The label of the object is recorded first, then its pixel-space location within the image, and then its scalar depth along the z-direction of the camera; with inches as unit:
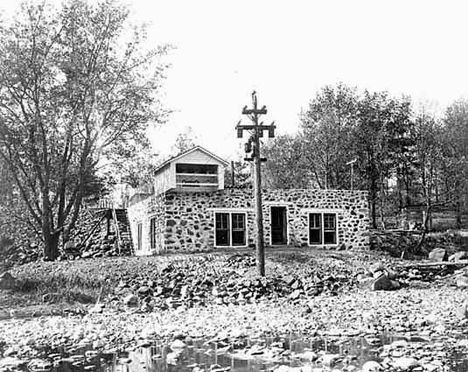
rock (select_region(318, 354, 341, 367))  448.8
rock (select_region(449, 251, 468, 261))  1073.8
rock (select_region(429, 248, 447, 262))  1111.9
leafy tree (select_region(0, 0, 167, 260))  1089.4
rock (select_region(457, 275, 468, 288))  835.2
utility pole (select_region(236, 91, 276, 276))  925.2
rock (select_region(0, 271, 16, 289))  890.7
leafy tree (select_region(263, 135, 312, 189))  1792.6
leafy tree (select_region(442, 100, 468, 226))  1499.8
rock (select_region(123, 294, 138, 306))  798.4
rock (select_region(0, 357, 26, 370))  487.5
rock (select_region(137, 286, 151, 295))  836.0
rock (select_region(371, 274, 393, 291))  838.5
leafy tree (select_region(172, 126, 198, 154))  2229.2
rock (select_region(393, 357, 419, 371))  424.3
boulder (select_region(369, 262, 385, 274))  914.7
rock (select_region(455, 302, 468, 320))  614.5
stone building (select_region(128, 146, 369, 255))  1123.9
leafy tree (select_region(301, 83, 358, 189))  1642.5
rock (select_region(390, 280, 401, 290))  846.3
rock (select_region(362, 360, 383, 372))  419.9
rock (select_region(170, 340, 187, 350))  541.3
